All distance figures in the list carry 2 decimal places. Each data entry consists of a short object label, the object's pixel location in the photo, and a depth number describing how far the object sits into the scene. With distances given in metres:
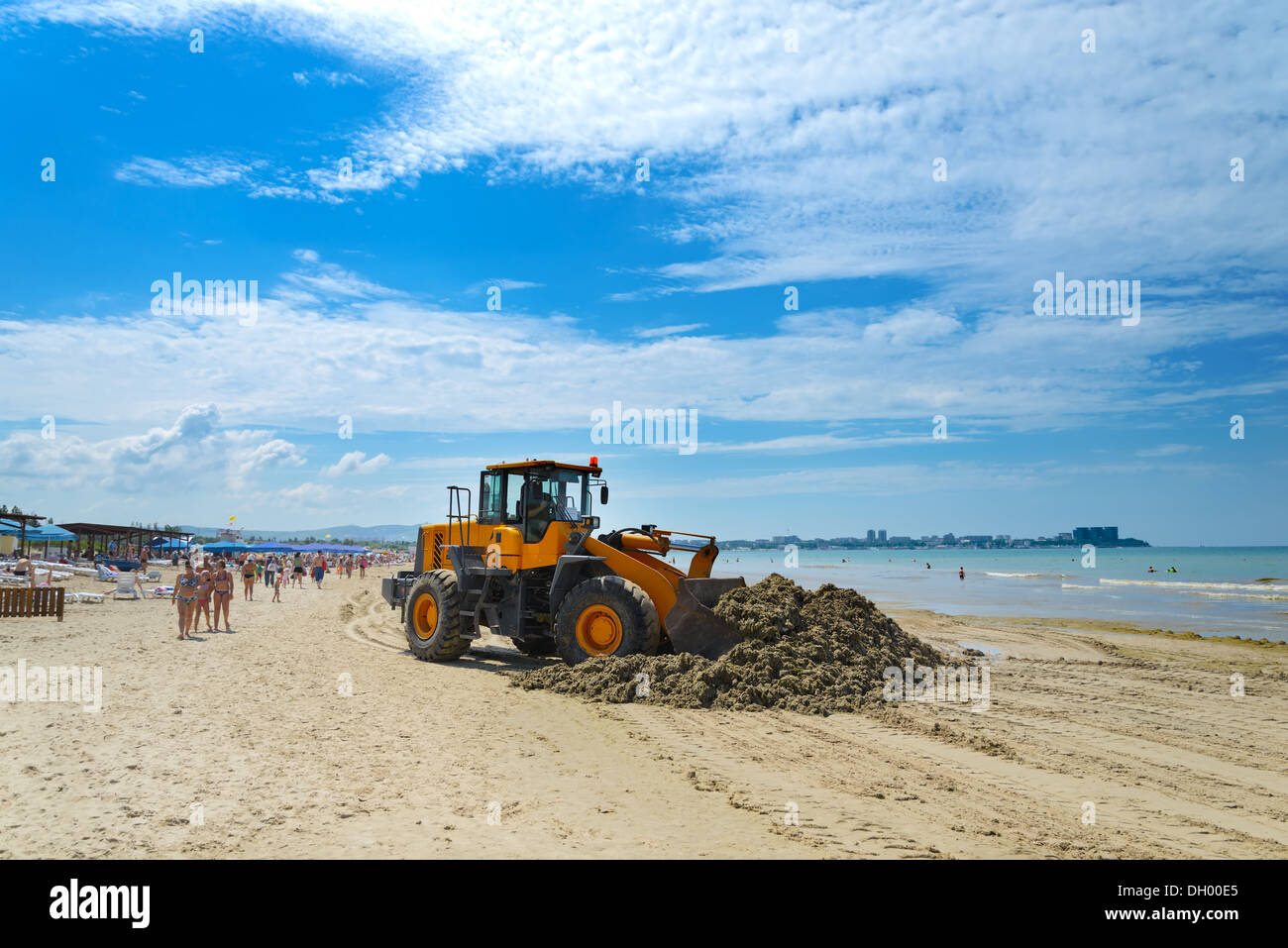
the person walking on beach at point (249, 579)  27.47
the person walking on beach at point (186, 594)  15.73
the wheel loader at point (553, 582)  10.53
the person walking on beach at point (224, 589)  18.03
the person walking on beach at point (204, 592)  17.02
